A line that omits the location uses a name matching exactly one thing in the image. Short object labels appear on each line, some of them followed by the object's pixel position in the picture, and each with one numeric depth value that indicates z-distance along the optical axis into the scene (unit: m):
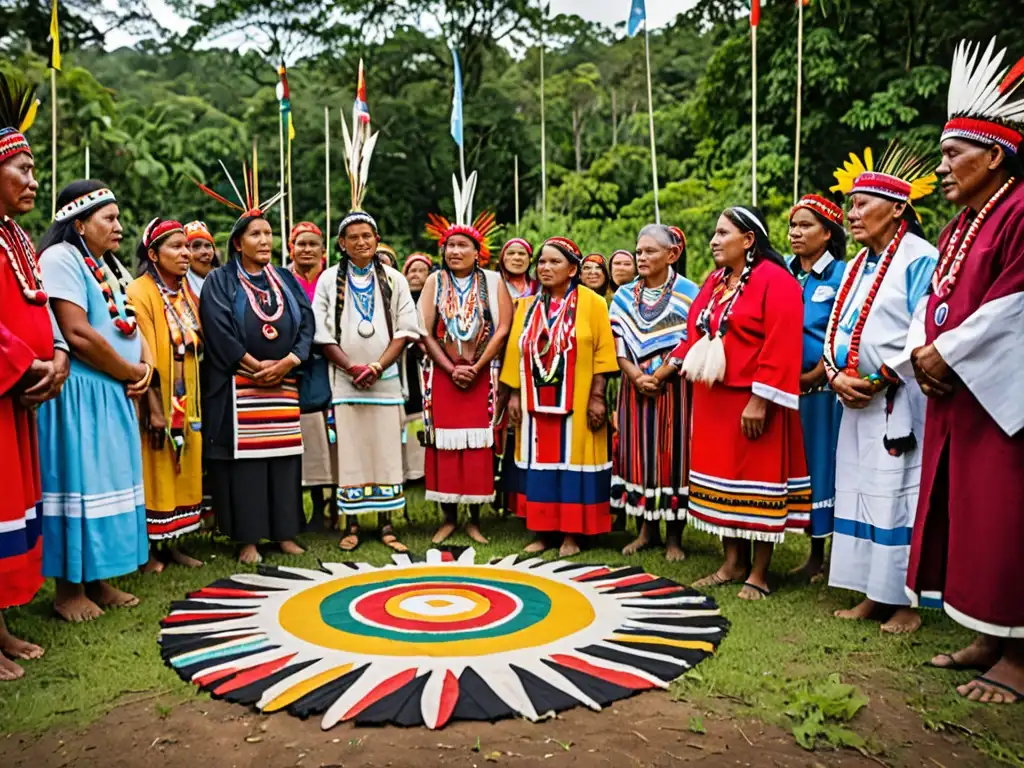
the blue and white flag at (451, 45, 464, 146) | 8.44
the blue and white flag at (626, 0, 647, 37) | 8.08
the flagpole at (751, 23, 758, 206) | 6.20
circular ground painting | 3.13
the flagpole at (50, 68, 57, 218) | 5.82
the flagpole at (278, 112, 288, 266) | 6.59
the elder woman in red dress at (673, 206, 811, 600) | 4.25
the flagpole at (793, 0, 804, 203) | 6.06
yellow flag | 6.20
